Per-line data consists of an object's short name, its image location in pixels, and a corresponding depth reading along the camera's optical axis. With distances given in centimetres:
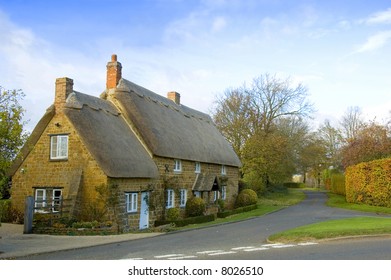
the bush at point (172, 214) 2555
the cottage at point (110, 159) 2094
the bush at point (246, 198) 3688
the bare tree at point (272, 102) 5347
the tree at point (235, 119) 4981
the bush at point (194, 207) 2761
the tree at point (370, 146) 4216
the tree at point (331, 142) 7162
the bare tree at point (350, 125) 7188
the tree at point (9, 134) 1363
